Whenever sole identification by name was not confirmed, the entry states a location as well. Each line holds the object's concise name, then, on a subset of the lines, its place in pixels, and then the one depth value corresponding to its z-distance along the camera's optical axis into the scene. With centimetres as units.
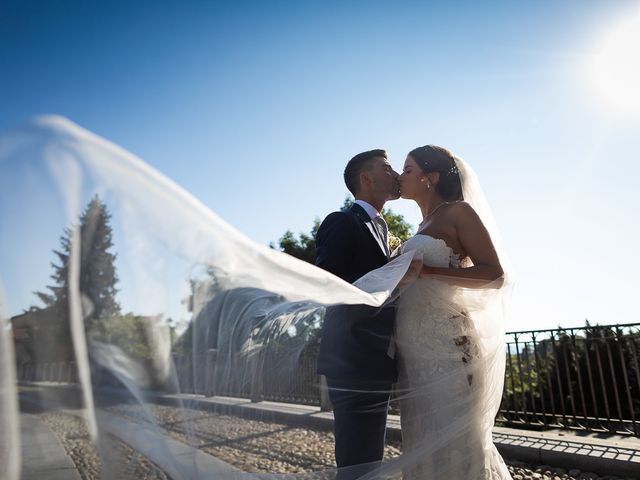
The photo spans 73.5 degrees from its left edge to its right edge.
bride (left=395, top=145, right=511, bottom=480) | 223
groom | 216
